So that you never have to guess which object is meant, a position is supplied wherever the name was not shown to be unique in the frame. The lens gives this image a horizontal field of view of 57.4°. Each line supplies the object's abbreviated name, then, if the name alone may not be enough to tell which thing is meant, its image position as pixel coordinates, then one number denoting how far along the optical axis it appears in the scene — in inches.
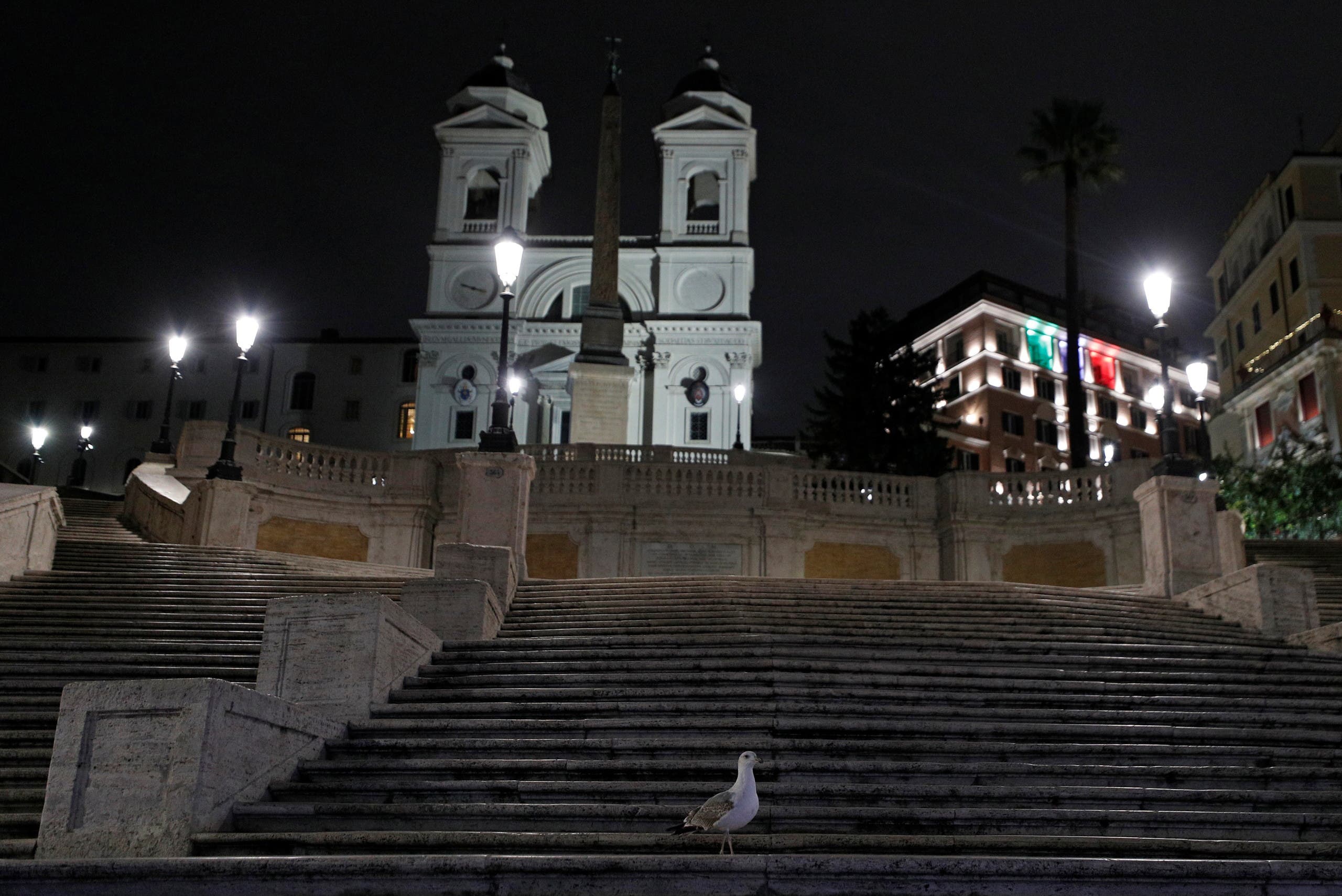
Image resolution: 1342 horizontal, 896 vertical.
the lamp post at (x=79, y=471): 2758.4
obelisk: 1567.4
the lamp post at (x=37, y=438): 1429.6
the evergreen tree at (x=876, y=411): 1823.3
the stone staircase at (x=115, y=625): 362.6
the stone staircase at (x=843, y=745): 293.6
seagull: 263.0
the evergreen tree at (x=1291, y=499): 1202.0
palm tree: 1665.8
